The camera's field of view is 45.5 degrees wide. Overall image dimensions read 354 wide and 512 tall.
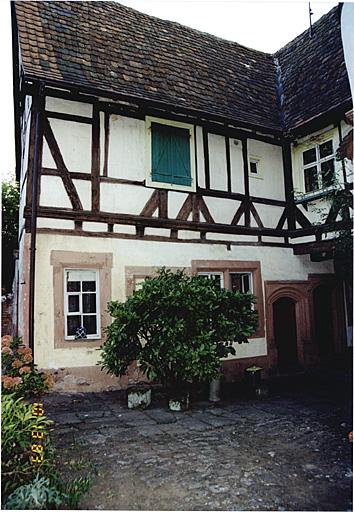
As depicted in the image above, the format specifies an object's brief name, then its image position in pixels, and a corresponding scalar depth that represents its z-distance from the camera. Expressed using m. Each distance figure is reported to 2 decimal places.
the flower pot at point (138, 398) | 6.88
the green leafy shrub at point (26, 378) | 4.85
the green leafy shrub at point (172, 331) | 6.41
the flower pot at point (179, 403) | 6.79
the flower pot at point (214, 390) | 7.40
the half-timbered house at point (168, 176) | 7.63
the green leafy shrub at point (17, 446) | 3.79
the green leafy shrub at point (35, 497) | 3.46
